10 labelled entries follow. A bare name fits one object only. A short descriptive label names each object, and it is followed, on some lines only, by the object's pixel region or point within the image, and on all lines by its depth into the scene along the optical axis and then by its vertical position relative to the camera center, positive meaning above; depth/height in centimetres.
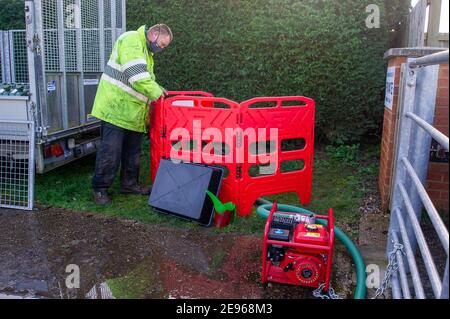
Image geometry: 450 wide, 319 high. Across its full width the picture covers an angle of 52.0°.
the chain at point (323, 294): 306 -145
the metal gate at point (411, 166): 275 -58
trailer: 470 -28
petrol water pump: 301 -119
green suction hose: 304 -131
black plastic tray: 425 -113
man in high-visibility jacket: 450 -28
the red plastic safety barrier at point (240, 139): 429 -66
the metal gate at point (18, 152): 474 -92
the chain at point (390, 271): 299 -126
